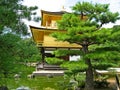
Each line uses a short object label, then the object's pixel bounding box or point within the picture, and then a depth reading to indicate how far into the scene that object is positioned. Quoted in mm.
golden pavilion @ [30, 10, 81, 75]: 26156
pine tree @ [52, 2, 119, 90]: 11250
